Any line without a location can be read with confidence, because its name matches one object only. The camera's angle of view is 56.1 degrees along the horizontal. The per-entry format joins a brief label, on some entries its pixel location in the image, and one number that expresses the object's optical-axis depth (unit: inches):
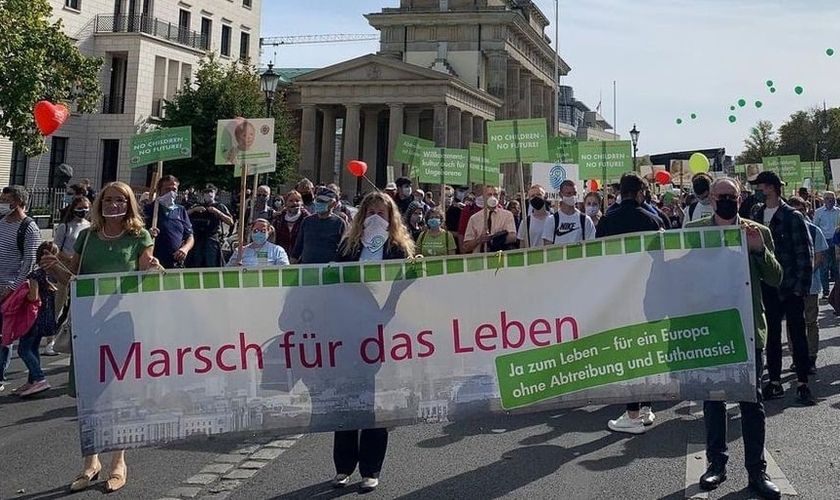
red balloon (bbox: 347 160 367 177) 970.7
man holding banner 205.0
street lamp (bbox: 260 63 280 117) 852.0
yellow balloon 1003.4
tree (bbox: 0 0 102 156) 821.2
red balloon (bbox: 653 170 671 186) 1181.0
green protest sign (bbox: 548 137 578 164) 871.1
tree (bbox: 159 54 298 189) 1552.7
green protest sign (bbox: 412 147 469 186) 565.3
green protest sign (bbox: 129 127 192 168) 439.2
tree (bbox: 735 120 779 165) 2775.6
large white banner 187.0
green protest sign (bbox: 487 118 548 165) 423.5
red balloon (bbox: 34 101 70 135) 616.4
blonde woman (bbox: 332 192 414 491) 208.7
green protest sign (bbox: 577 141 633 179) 574.2
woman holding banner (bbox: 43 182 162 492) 213.0
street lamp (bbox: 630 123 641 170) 1292.1
